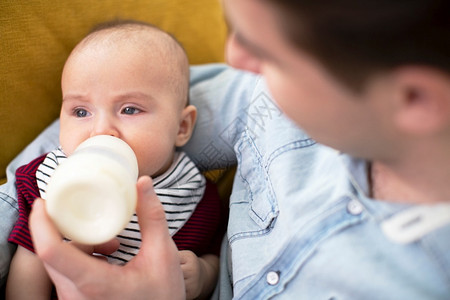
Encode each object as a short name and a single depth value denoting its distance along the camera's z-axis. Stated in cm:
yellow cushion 120
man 59
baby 104
